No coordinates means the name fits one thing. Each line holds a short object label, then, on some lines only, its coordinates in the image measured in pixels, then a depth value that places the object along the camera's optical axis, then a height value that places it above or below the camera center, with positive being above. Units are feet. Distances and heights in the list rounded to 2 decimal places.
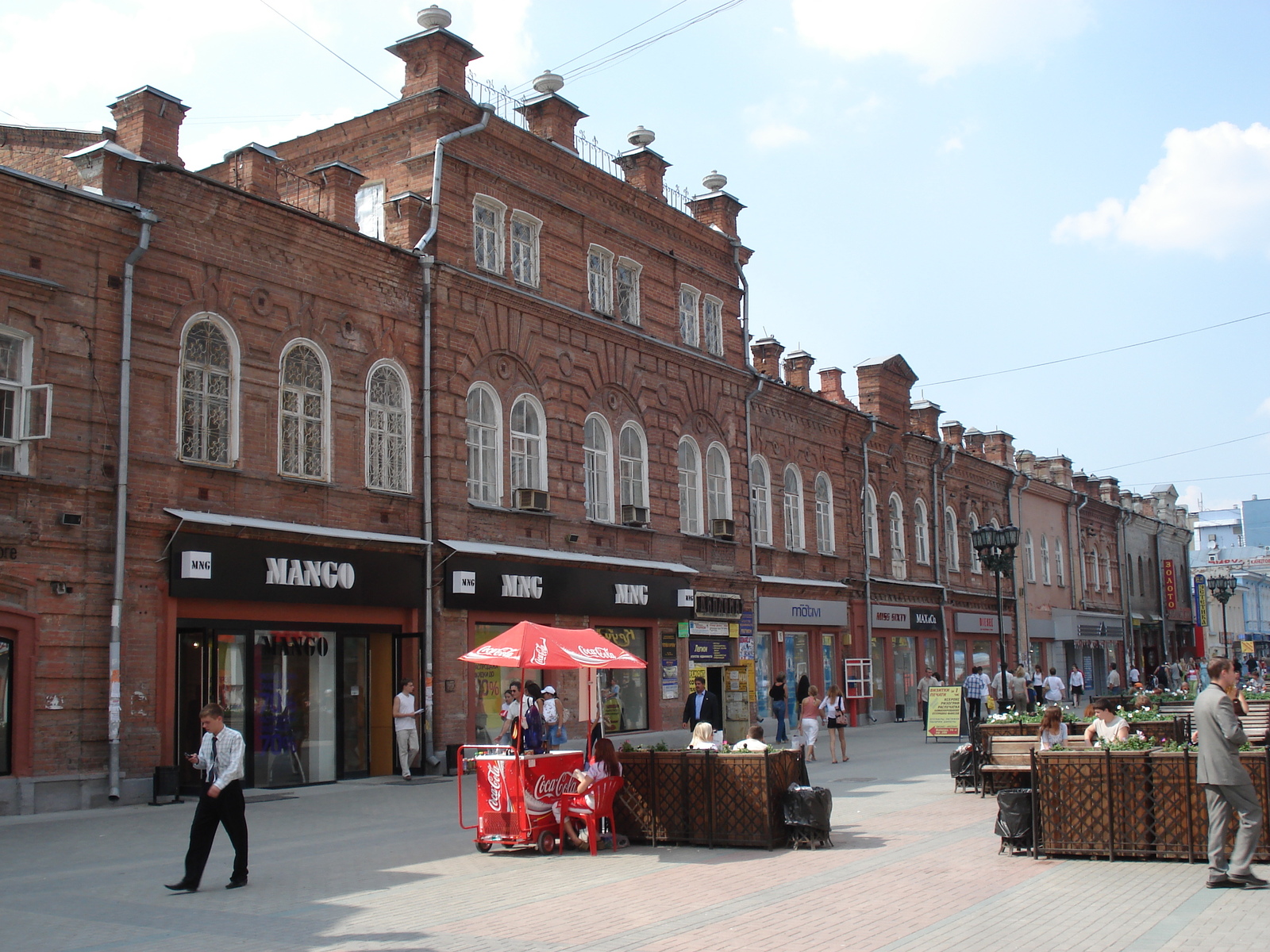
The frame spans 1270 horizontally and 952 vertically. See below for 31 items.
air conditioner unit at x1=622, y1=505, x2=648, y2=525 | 83.30 +9.14
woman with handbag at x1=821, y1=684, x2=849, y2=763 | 75.20 -4.20
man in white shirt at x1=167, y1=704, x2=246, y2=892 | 33.99 -3.57
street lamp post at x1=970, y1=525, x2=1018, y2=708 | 76.23 +6.00
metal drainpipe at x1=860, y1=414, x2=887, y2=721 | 115.34 +11.42
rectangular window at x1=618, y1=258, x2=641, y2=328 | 88.07 +25.69
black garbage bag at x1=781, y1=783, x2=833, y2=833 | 39.81 -5.08
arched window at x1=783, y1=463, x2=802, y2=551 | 107.76 +12.32
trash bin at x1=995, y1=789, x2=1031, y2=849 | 37.04 -5.18
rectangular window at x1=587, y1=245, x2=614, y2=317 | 84.74 +25.51
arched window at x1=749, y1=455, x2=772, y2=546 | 101.88 +12.25
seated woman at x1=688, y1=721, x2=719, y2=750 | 42.29 -2.96
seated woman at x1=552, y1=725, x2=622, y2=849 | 40.73 -3.83
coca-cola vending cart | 40.65 -4.08
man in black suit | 69.21 -3.25
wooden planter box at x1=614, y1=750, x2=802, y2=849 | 40.01 -4.78
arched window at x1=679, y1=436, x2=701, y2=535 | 92.48 +12.21
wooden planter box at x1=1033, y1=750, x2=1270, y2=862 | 34.53 -4.65
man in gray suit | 30.83 -3.78
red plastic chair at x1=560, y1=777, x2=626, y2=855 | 40.19 -4.94
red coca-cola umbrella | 42.80 +0.16
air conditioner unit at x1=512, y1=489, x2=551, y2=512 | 73.67 +9.17
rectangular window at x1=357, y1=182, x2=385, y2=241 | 74.13 +26.94
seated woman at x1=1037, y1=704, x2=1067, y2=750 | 45.09 -3.14
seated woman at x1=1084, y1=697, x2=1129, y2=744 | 43.62 -3.05
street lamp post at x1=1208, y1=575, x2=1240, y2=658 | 142.27 +5.82
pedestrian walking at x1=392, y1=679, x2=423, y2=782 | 63.57 -3.26
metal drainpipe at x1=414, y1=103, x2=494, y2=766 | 66.64 +15.90
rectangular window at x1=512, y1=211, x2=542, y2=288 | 77.61 +25.47
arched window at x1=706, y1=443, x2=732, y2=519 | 96.12 +12.89
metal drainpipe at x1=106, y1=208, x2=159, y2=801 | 50.90 +6.78
